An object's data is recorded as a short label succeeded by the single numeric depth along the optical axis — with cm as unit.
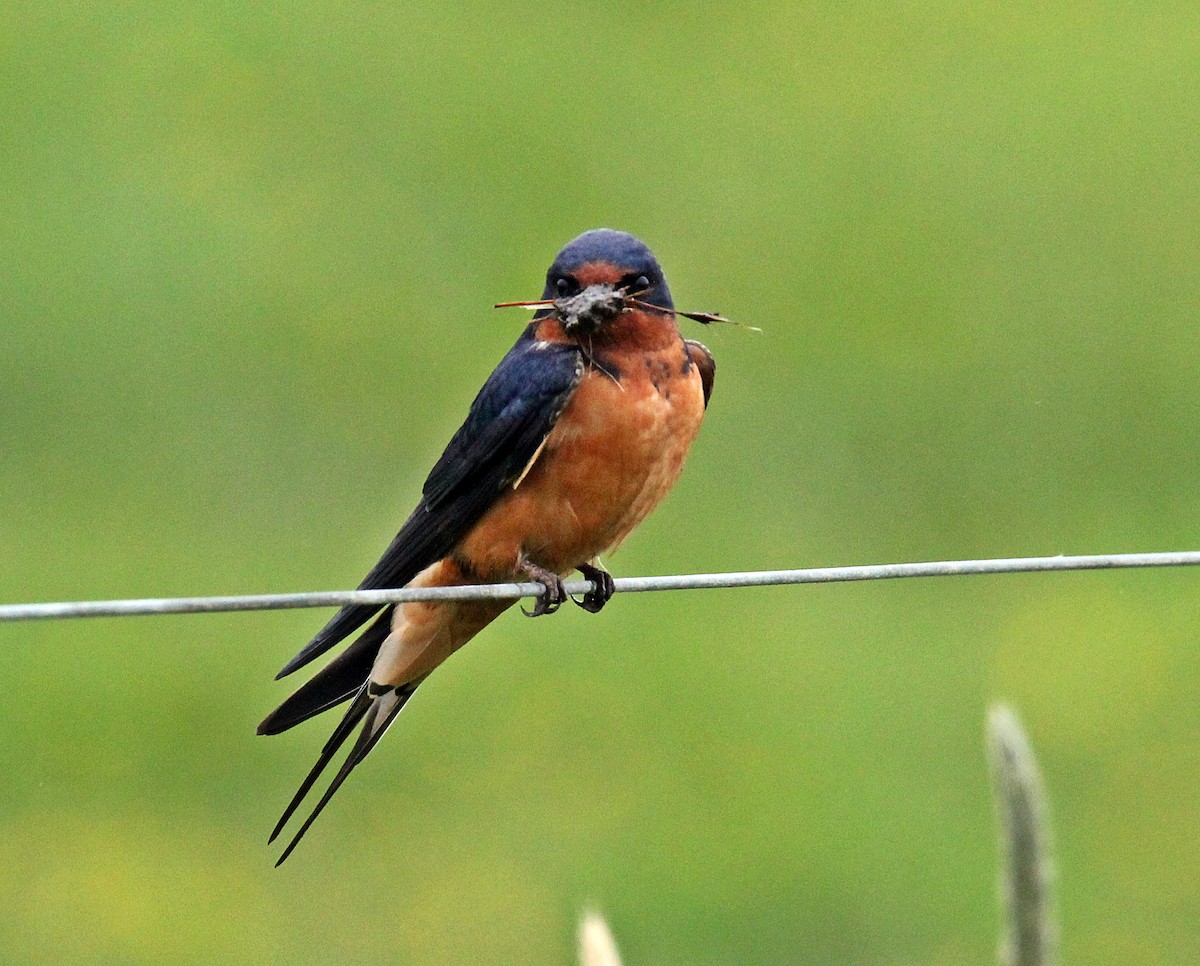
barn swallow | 477
